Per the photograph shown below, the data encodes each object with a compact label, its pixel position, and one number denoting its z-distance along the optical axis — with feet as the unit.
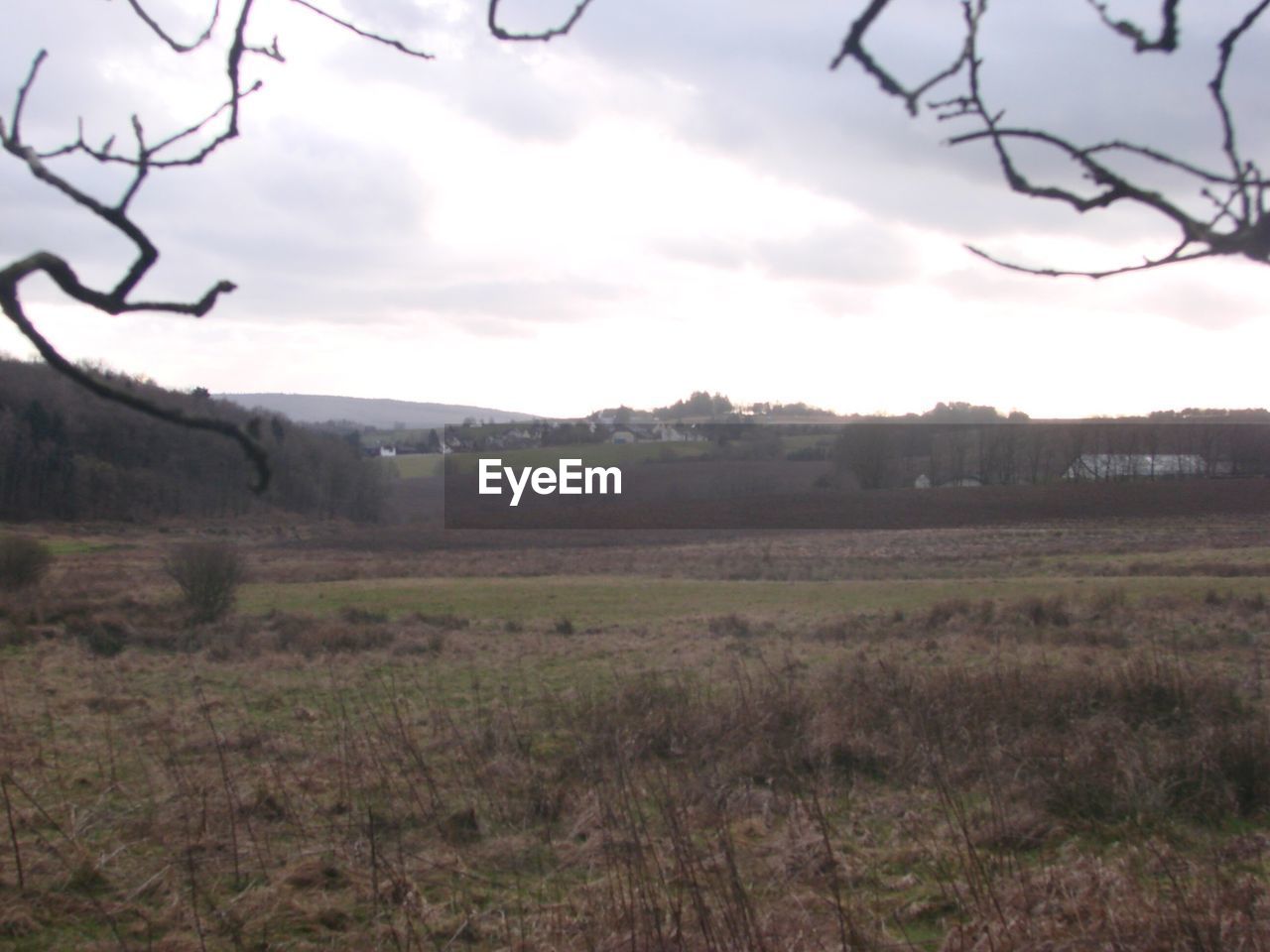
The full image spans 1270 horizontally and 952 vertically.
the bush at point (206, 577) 60.95
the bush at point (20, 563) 67.00
